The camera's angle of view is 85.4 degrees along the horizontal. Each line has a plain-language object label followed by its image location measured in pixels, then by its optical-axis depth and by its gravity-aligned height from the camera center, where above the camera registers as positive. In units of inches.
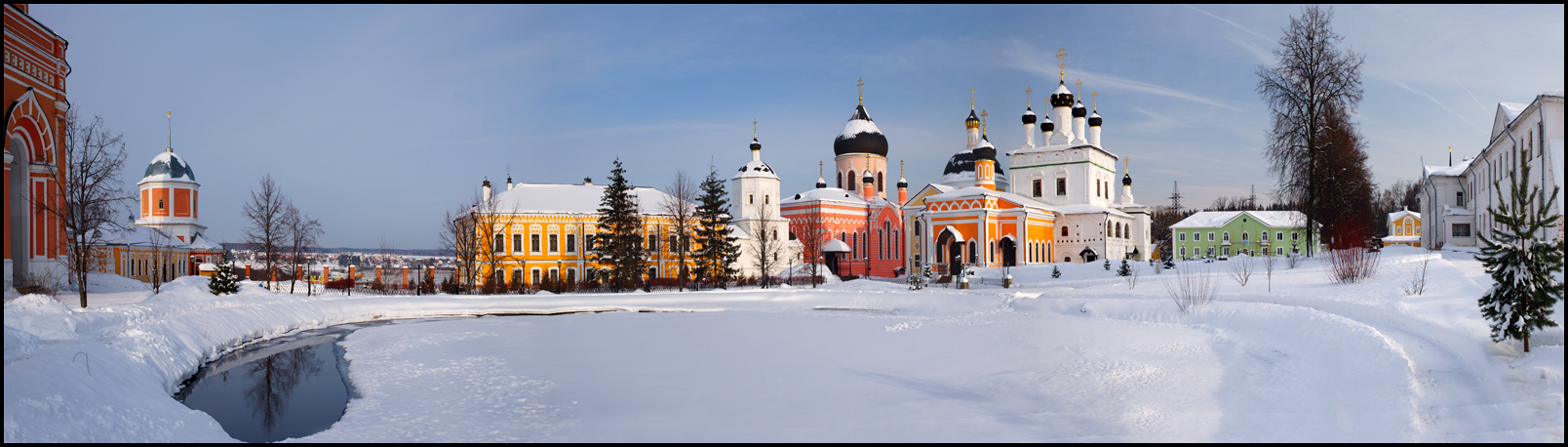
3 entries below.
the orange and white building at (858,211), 1561.3 +47.5
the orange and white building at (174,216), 1486.2 +54.2
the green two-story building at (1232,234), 2023.9 -7.1
